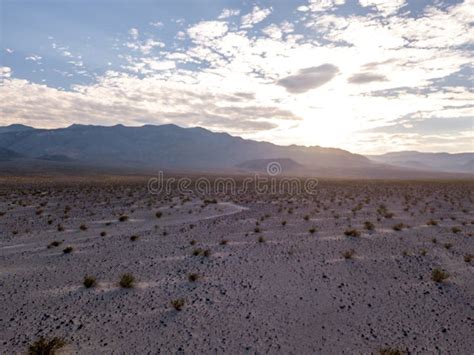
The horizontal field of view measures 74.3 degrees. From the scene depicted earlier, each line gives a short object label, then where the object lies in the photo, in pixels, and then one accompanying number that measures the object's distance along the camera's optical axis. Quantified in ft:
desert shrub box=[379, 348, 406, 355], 18.22
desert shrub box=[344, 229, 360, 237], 46.82
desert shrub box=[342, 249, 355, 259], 36.68
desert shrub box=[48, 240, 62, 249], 40.75
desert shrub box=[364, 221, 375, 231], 52.03
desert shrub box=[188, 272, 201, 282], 30.04
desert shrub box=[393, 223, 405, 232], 51.63
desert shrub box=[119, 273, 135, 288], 28.04
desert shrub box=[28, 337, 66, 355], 17.98
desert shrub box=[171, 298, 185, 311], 24.32
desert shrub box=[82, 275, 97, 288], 28.02
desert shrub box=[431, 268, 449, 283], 30.22
